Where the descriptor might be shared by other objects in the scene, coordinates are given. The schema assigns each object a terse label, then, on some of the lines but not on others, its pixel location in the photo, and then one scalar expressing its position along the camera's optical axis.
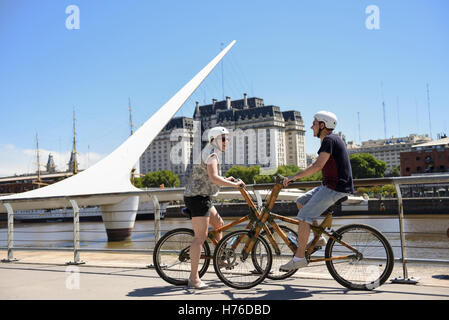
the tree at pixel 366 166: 92.19
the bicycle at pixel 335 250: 3.41
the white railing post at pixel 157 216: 4.94
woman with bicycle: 3.63
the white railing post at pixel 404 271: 3.54
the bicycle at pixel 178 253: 3.79
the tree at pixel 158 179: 94.75
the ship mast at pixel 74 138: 74.22
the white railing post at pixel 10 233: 6.09
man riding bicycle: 3.40
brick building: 74.44
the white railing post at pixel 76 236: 5.42
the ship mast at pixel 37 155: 97.38
